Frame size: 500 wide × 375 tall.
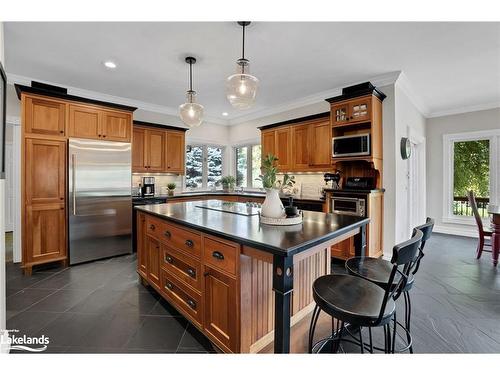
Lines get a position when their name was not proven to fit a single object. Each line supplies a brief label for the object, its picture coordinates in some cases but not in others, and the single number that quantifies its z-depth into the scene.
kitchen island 1.35
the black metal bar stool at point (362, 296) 1.27
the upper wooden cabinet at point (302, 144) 4.20
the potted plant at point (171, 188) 5.16
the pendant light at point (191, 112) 2.83
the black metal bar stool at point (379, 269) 1.66
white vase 1.91
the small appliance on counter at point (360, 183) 3.81
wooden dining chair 3.74
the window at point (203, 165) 6.00
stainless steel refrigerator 3.52
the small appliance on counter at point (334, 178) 4.02
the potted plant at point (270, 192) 1.89
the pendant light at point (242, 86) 2.19
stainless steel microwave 3.55
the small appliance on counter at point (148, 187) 4.68
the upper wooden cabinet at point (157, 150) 4.61
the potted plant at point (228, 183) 6.14
